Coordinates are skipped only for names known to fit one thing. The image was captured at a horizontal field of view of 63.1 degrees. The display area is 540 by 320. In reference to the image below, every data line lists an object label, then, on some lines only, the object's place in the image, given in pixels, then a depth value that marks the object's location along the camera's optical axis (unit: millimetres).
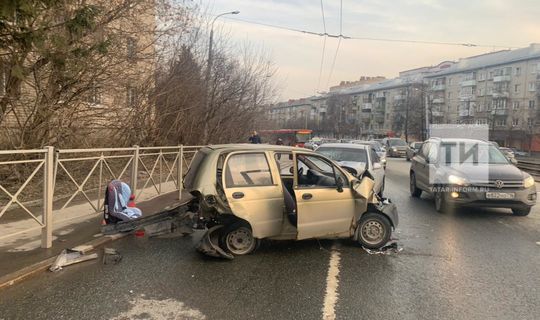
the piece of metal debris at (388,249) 6341
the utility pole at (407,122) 77250
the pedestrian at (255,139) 18891
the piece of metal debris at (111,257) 5645
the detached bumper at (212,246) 5809
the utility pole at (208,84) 19281
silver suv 8852
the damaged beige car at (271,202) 5949
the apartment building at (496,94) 65062
